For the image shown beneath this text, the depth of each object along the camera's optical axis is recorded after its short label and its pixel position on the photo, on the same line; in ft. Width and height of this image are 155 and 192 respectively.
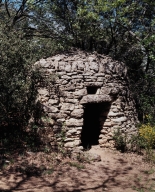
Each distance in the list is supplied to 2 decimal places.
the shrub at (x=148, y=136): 23.26
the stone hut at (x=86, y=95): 22.33
